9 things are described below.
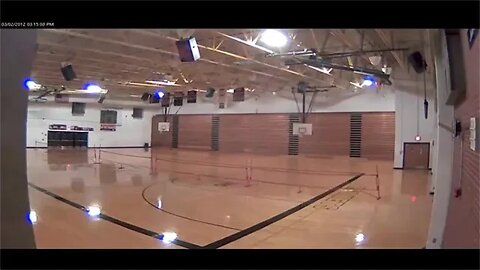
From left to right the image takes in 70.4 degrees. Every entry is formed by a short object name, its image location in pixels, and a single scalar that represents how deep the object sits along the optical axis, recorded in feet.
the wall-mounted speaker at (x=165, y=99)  76.57
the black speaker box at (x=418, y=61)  36.13
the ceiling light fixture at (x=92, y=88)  63.38
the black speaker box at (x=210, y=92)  68.44
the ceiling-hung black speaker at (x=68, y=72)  38.73
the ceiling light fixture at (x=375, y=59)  33.69
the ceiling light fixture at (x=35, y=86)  62.27
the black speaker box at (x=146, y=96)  75.41
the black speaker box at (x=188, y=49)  23.45
